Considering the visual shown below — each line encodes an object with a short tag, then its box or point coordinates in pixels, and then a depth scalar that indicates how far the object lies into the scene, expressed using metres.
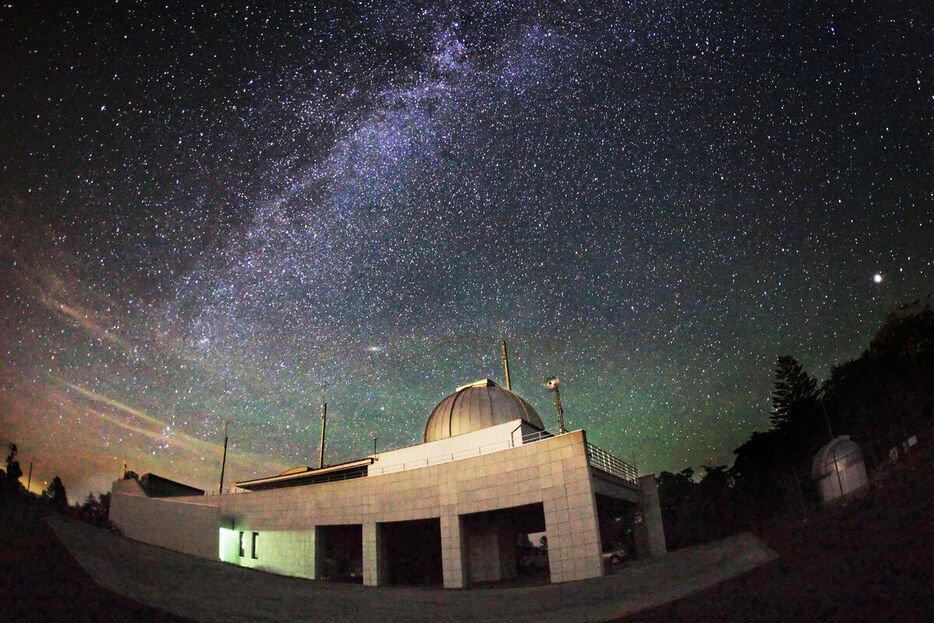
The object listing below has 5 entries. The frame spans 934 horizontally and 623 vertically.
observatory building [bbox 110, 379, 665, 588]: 24.23
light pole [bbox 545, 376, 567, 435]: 40.58
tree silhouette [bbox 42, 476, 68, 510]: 77.43
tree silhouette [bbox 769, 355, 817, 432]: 67.81
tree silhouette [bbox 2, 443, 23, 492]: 29.04
